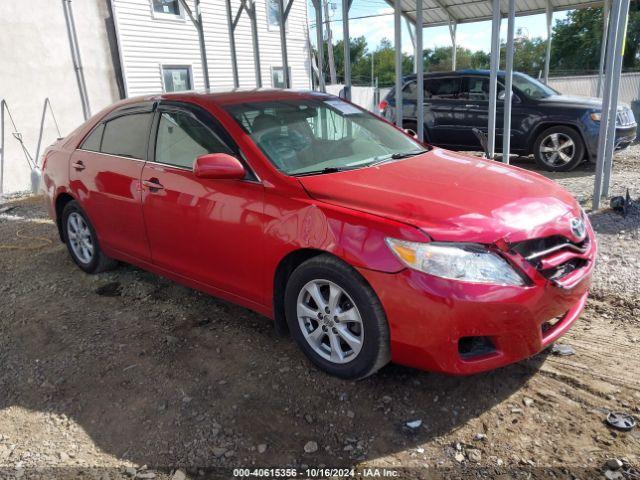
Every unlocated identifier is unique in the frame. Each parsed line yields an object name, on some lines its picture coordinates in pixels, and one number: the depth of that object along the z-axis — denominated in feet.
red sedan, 8.29
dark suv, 28.55
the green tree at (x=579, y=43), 147.13
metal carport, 18.51
